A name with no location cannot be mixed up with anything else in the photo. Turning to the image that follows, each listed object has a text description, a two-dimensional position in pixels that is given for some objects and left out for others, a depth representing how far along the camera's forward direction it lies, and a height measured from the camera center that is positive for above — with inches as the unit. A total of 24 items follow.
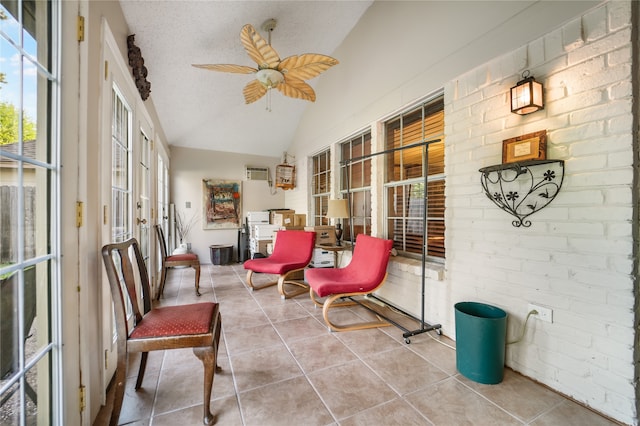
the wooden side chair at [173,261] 136.7 -26.0
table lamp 135.3 +1.3
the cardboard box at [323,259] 171.9 -31.2
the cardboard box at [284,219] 187.1 -5.4
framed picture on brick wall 65.0 +16.6
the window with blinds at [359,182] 145.3 +17.3
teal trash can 67.7 -35.8
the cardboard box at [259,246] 205.0 -27.2
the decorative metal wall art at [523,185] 64.4 +7.0
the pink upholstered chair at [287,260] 132.1 -26.7
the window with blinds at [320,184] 186.9 +20.2
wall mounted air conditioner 238.1 +35.4
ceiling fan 88.4 +54.8
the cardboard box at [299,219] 193.1 -5.8
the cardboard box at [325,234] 152.4 -13.3
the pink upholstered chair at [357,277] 98.7 -27.4
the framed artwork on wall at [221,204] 225.6 +6.7
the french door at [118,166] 62.9 +13.9
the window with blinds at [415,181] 102.7 +13.0
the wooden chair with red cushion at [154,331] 51.9 -25.3
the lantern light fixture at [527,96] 64.9 +28.9
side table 136.3 -19.1
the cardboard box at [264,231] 195.8 -14.5
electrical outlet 64.9 -25.3
